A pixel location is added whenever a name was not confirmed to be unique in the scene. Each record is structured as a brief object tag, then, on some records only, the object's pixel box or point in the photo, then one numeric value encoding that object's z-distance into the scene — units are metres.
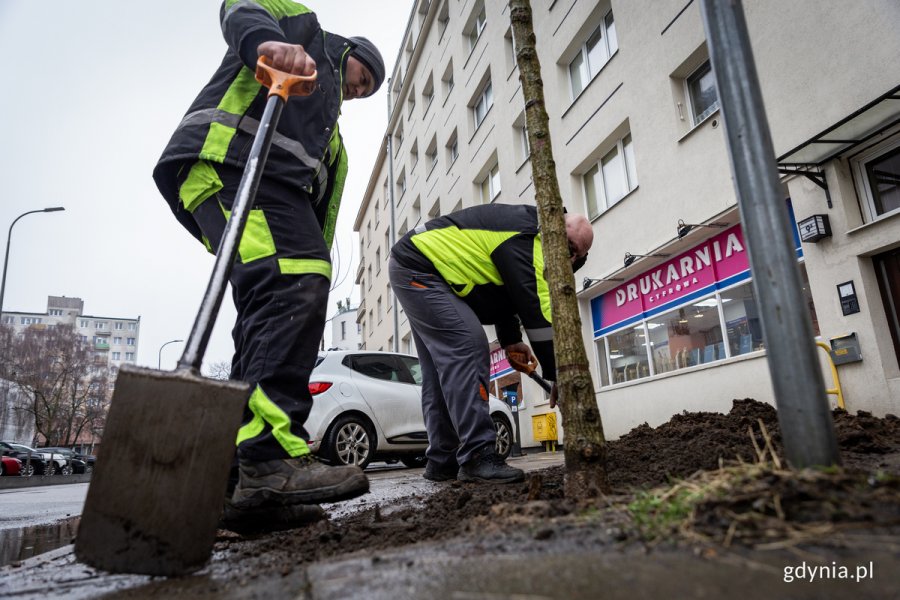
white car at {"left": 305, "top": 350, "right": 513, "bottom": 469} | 7.03
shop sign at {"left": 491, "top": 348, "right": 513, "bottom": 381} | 15.80
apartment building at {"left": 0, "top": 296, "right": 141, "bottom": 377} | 88.81
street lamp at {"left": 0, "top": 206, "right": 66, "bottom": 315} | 19.05
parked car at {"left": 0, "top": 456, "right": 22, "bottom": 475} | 20.94
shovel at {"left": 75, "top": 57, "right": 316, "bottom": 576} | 1.37
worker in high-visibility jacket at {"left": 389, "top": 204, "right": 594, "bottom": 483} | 3.39
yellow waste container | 12.15
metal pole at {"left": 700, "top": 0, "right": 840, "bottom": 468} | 1.27
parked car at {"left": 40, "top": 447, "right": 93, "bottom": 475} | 28.38
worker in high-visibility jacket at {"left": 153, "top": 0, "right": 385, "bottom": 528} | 1.99
